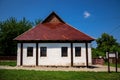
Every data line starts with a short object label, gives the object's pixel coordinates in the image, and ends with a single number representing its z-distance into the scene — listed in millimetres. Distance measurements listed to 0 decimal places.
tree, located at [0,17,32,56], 28622
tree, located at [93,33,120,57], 38203
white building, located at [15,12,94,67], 13272
